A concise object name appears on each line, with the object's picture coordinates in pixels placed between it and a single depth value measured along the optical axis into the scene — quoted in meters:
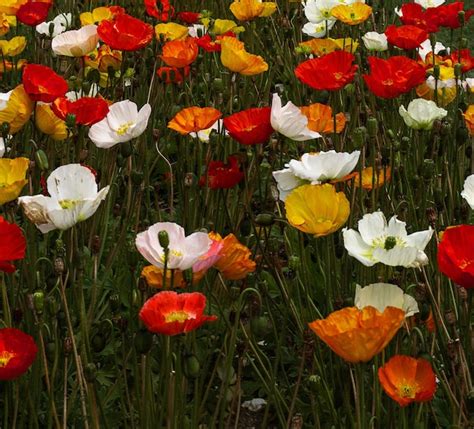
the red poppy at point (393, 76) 4.53
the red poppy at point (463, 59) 5.54
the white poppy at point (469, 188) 3.62
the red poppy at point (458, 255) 2.81
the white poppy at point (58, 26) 6.38
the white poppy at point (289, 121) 3.99
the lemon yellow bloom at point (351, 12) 5.96
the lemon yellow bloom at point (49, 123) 4.48
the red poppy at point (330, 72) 4.54
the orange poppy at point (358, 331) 2.53
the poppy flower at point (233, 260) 3.27
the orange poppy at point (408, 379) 2.72
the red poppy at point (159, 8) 6.21
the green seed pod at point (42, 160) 3.80
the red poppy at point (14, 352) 2.84
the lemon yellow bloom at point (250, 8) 6.29
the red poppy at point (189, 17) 6.60
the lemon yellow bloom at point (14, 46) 5.86
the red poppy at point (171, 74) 5.64
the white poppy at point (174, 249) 3.00
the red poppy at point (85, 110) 4.23
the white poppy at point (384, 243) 3.04
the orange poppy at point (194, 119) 4.36
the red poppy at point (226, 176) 4.03
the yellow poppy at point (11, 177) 3.50
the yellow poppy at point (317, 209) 3.29
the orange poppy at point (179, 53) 5.15
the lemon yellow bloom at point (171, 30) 6.28
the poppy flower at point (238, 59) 4.99
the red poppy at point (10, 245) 3.01
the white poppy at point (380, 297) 2.92
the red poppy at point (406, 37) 5.41
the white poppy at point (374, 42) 6.19
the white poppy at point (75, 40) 5.29
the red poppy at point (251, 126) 3.97
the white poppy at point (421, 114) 4.57
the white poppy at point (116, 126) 4.21
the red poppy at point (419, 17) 5.75
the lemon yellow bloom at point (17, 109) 4.25
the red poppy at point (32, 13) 5.67
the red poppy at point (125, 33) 5.04
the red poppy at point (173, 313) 2.69
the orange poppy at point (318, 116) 4.61
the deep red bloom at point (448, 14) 5.80
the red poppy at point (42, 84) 4.18
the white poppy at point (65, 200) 3.24
